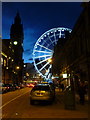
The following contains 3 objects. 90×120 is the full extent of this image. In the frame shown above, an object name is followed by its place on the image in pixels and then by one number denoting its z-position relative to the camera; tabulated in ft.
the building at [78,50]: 81.66
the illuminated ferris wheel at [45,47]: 153.31
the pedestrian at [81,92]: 53.38
